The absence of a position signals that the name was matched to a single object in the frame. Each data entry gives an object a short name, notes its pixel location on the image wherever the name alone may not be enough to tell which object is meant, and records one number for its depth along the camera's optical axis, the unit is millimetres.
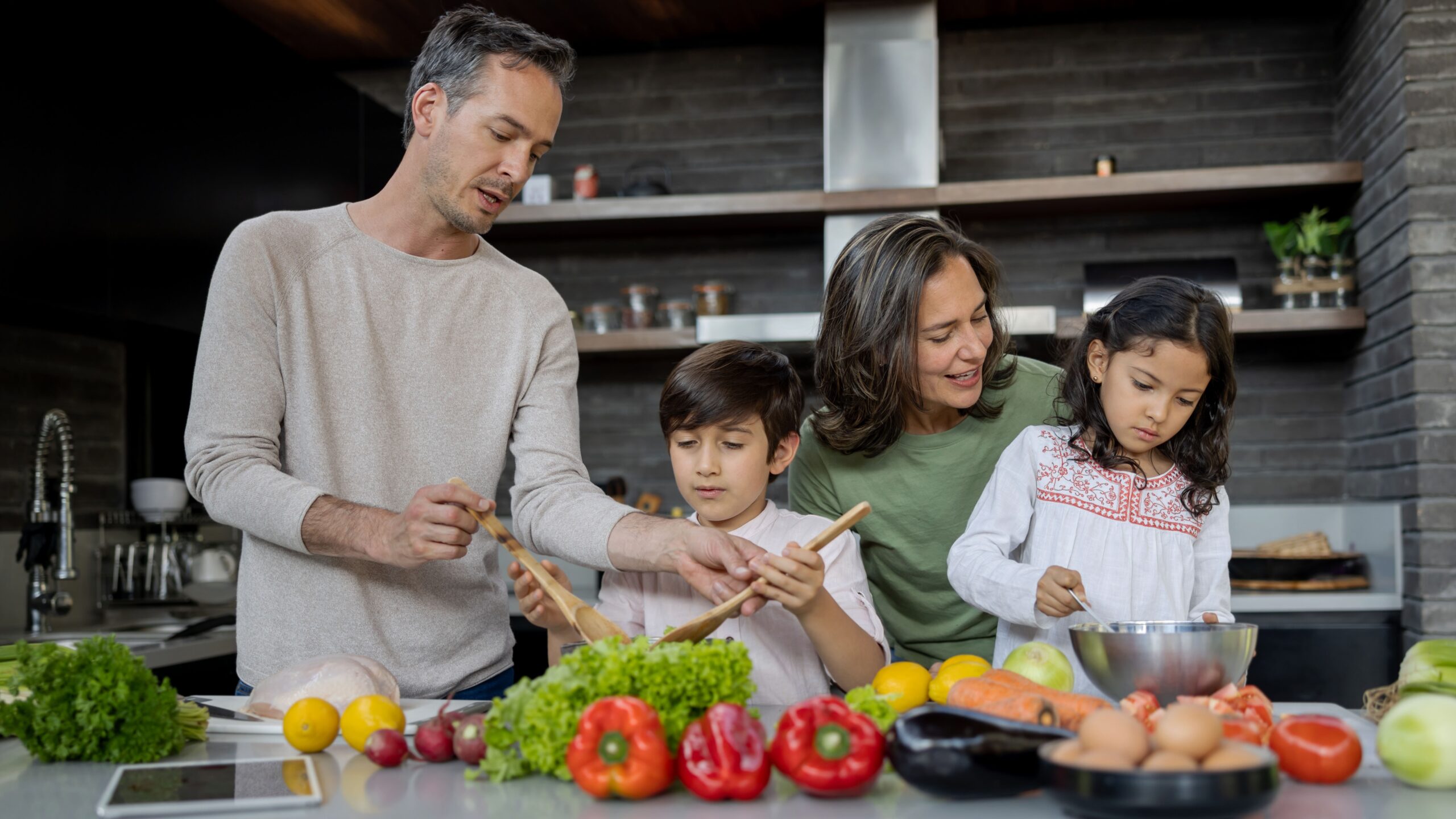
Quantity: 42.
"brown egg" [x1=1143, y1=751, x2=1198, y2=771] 803
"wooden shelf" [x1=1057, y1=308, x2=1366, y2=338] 3424
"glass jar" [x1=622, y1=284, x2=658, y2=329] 3902
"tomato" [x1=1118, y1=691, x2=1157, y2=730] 1012
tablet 910
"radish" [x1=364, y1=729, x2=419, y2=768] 1042
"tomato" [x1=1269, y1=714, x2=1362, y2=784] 948
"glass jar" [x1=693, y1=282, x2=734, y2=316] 3883
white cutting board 1224
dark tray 3266
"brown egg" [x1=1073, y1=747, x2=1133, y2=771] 805
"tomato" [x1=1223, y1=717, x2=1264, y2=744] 950
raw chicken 1198
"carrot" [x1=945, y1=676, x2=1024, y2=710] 1032
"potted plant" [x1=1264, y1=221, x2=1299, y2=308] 3557
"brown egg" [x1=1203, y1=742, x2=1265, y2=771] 804
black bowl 786
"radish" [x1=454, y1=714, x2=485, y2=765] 1014
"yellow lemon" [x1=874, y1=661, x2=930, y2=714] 1236
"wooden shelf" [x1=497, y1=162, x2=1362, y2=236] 3541
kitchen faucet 2750
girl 1696
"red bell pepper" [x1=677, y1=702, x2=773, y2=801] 892
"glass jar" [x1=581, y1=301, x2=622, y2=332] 3902
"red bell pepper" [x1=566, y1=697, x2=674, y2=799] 898
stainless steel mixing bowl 1078
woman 1756
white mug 3137
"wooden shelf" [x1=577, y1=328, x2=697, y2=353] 3811
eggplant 883
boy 1583
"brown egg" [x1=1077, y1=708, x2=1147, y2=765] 829
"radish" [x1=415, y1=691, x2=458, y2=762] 1052
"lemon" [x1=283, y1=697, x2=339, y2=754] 1101
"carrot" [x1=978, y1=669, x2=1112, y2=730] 1030
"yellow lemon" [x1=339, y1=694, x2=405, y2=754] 1098
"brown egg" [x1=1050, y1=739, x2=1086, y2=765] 833
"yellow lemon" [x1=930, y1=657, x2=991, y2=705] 1240
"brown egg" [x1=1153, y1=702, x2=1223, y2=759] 830
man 1512
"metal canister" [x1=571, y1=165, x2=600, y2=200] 3963
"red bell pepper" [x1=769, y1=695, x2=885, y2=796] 893
